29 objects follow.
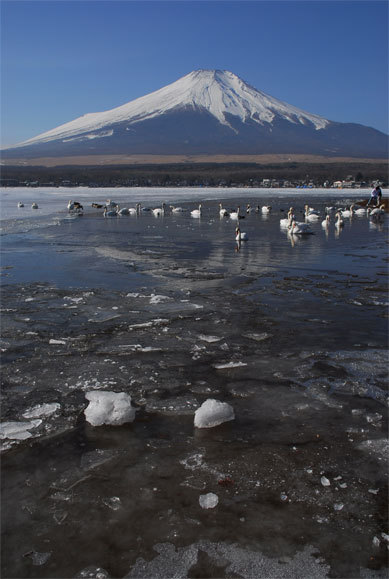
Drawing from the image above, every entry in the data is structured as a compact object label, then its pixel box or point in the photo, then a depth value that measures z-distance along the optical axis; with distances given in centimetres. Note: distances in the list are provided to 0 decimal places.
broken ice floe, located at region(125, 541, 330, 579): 323
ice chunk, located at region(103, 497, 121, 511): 384
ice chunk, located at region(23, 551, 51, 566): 334
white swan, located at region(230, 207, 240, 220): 2892
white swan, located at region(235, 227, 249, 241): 1869
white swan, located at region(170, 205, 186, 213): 3421
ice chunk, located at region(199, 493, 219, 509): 384
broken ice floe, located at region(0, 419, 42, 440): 484
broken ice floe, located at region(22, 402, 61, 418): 523
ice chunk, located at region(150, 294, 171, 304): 980
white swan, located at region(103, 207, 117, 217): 3173
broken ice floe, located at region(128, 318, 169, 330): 816
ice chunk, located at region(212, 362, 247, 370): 647
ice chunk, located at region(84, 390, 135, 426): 505
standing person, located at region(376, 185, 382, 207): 3457
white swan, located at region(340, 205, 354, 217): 3012
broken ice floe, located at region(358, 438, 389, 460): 453
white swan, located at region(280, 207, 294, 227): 2287
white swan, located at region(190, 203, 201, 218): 3077
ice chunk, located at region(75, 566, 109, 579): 322
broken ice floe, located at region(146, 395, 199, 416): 531
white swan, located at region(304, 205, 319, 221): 2833
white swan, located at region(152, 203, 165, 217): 3194
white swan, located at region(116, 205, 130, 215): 3200
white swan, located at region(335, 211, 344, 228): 2377
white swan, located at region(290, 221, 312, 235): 2131
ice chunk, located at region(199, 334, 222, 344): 751
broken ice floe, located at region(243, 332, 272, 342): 760
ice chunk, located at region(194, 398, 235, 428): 499
